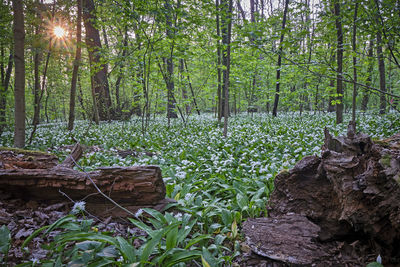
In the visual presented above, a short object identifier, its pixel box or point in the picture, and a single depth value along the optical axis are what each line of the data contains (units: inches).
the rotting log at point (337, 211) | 69.9
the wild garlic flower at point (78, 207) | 86.5
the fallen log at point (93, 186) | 102.5
